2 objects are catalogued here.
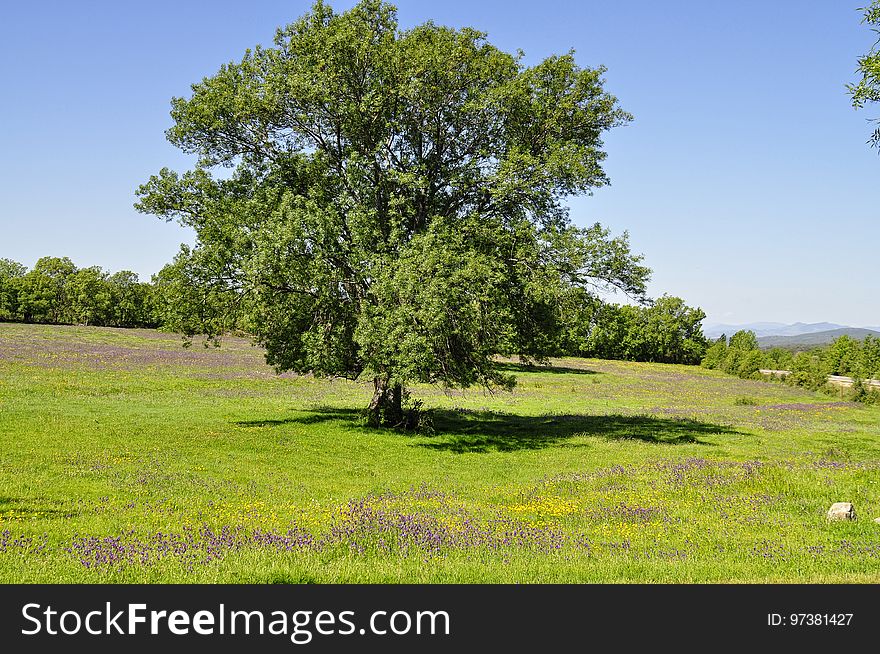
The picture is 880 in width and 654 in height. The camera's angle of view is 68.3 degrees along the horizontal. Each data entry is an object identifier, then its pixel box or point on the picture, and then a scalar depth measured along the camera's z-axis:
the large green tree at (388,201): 24.98
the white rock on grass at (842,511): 13.94
